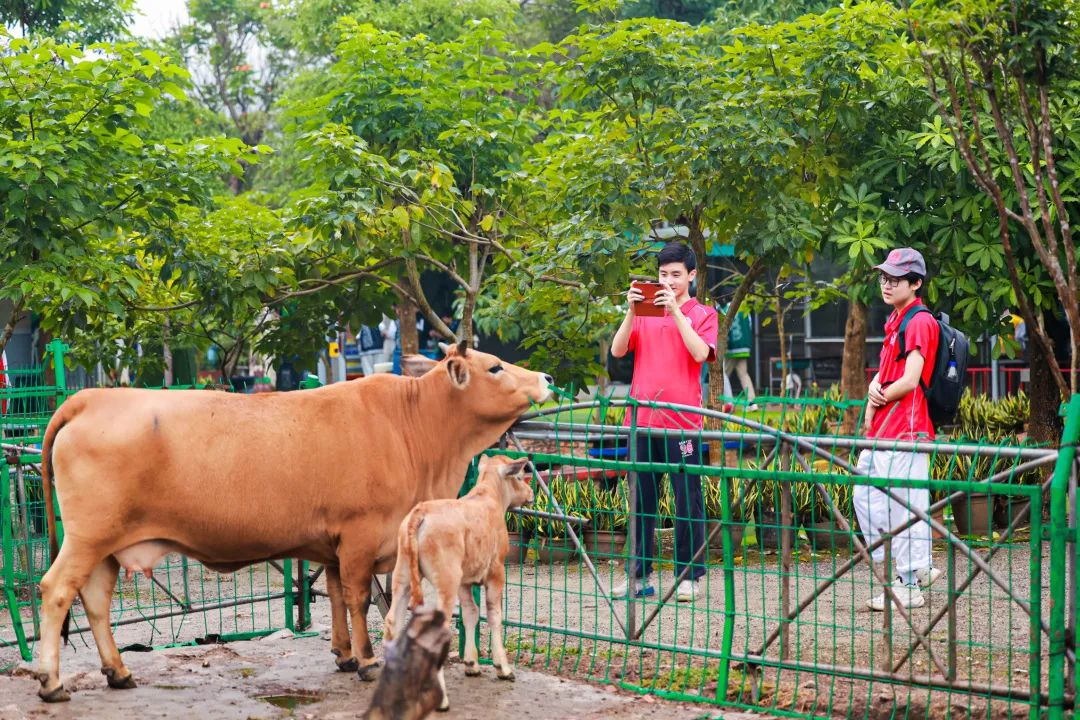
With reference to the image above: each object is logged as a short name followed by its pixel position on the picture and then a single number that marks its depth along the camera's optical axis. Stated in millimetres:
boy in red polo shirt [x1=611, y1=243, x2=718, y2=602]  6883
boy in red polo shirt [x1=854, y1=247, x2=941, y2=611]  6633
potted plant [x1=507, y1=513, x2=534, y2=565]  9203
